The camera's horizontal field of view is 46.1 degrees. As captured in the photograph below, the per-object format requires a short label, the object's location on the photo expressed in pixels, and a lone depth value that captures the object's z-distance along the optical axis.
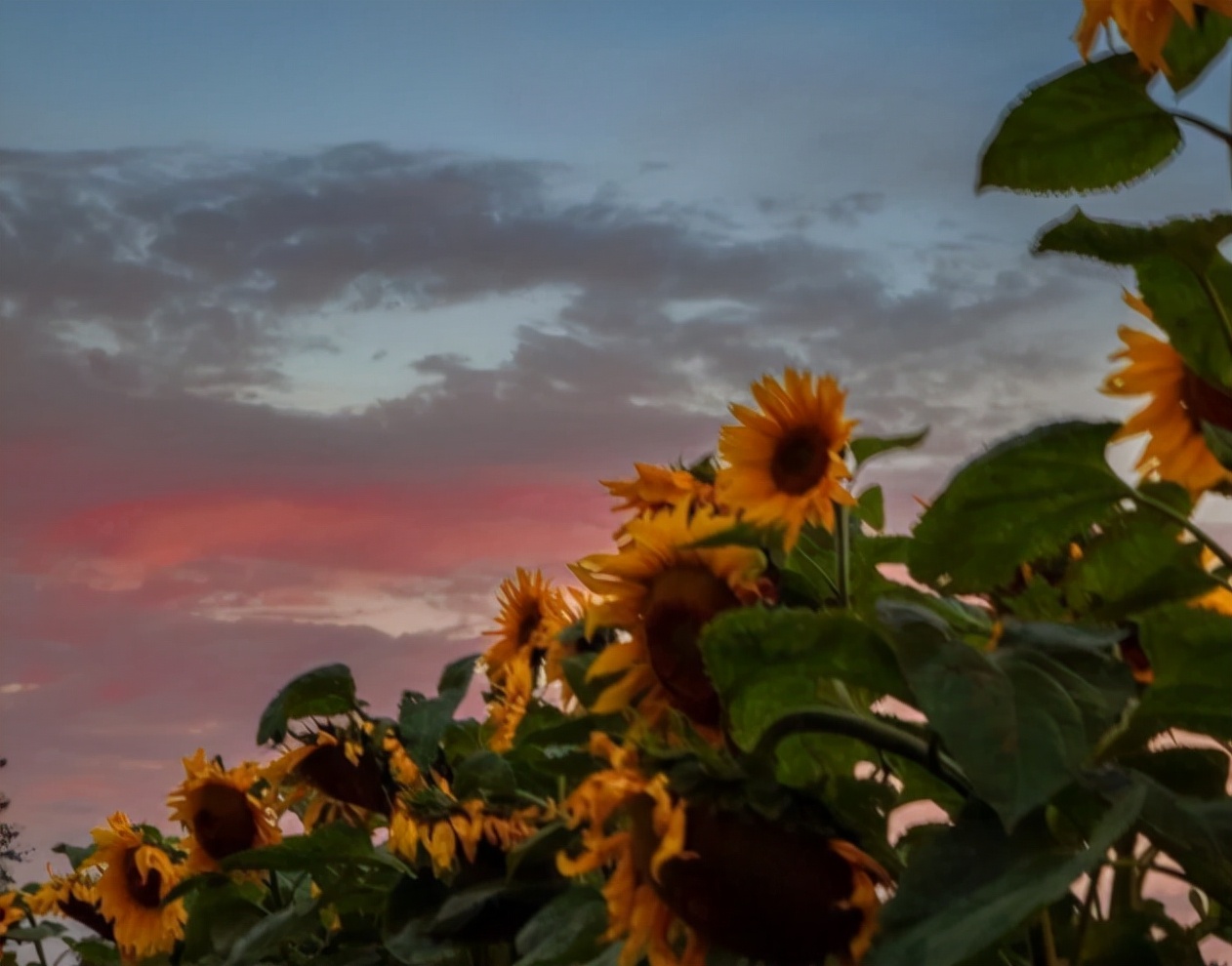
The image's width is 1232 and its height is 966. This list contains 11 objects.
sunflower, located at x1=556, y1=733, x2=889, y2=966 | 0.85
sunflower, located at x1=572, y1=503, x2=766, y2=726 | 1.11
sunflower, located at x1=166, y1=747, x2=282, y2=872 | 2.36
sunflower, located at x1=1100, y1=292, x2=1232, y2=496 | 1.11
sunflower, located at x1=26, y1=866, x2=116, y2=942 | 3.04
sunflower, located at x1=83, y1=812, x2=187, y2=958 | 2.65
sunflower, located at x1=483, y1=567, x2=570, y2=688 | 2.13
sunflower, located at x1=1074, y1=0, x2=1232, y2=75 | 0.93
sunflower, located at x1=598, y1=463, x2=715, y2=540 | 1.49
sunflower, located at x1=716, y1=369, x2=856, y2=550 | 1.26
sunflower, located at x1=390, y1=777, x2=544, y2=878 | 1.66
